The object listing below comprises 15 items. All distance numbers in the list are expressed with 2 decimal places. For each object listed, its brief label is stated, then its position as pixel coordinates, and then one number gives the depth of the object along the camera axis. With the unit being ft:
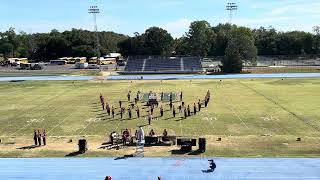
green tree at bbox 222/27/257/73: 258.98
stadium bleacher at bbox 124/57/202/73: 282.34
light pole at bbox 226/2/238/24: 321.93
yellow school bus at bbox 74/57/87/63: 368.03
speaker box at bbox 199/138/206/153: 83.52
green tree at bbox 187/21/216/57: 412.77
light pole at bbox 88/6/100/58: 307.74
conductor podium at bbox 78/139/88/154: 84.07
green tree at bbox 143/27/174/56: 408.67
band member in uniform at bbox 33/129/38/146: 91.12
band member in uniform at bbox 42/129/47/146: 91.54
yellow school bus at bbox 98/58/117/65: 352.71
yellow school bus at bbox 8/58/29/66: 367.29
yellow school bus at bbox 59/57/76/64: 372.42
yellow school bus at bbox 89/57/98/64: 363.58
